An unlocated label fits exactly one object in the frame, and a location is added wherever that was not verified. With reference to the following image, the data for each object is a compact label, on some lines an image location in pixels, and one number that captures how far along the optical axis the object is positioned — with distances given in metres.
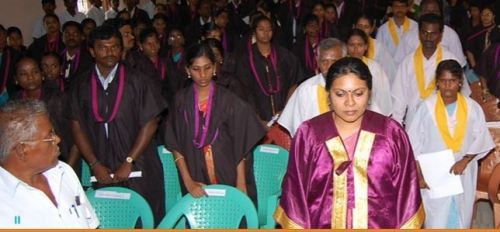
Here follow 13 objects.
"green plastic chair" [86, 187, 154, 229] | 3.96
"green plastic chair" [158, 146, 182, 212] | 4.81
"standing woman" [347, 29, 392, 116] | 5.59
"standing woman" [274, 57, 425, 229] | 3.28
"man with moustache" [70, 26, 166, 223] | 4.55
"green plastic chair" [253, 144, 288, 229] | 4.82
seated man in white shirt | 2.81
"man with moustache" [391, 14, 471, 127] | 6.07
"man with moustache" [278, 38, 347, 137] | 4.71
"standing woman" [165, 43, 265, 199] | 4.34
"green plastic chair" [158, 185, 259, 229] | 3.94
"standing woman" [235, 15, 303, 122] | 6.55
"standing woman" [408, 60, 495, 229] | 4.76
